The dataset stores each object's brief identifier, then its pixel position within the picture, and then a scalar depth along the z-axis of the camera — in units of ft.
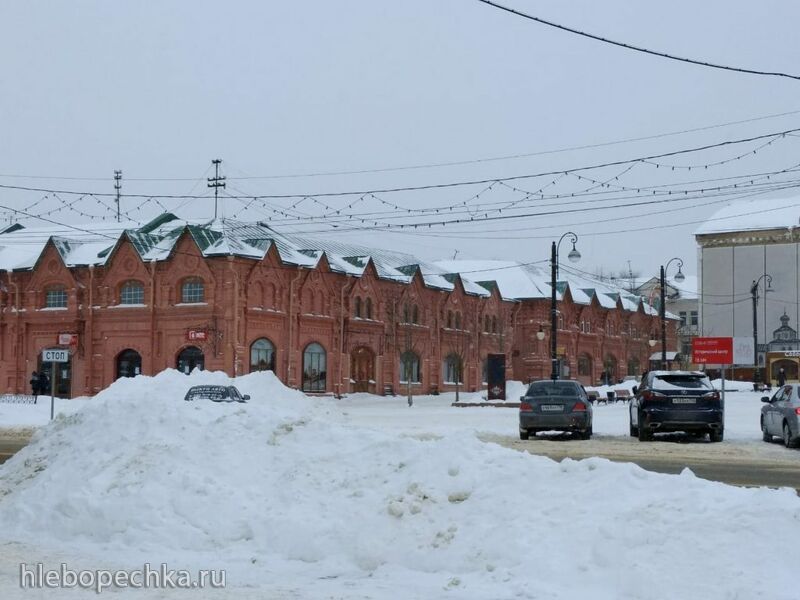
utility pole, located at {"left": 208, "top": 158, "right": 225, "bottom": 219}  183.19
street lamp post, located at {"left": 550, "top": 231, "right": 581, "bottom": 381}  133.18
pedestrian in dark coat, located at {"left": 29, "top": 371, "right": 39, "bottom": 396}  153.69
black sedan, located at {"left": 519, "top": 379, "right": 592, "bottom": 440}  79.77
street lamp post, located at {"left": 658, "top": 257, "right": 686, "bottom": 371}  152.97
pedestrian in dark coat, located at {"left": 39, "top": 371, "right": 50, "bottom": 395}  166.35
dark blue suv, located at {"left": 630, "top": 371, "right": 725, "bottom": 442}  75.36
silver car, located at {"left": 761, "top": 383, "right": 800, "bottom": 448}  70.95
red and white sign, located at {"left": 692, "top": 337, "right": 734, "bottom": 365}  116.37
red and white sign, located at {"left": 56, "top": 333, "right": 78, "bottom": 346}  109.03
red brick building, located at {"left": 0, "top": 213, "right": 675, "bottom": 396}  166.20
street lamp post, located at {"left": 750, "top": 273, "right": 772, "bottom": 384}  180.90
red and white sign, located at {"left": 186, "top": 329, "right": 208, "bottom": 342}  163.43
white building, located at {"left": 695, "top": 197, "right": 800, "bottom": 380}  269.23
